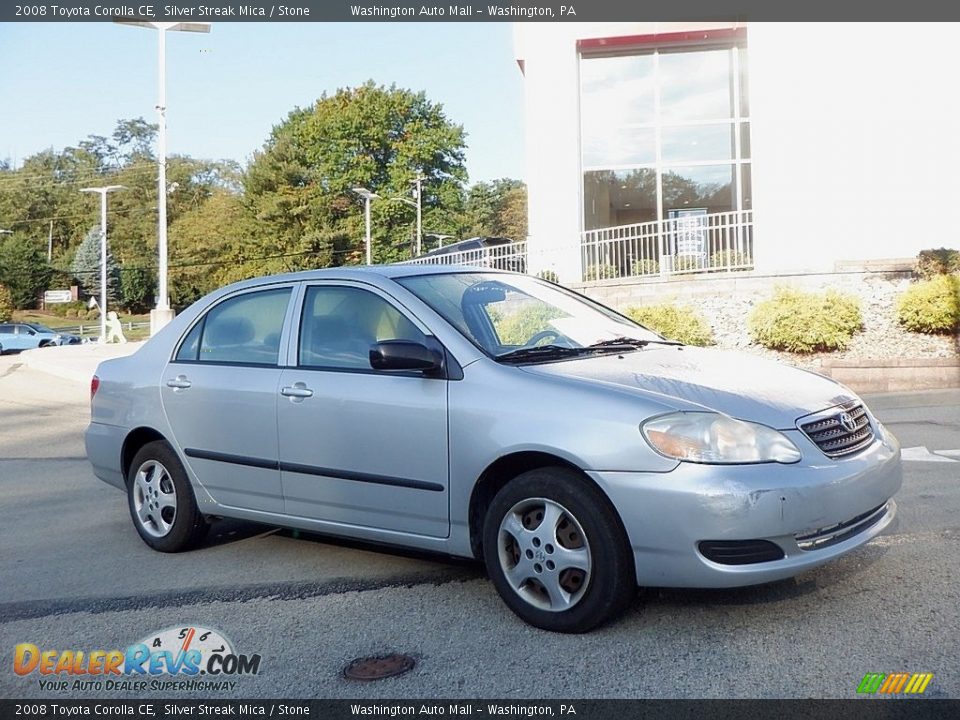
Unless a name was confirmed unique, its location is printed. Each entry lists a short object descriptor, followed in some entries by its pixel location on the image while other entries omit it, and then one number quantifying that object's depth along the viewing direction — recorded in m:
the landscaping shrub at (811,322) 13.88
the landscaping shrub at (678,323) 14.88
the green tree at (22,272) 85.06
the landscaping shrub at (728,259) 18.98
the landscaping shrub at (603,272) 19.88
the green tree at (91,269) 85.88
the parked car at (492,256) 21.27
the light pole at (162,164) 27.62
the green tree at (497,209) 83.19
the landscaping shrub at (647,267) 19.23
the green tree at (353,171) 62.38
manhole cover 3.69
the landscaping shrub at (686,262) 19.03
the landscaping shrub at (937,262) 14.84
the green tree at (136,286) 88.62
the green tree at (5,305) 70.62
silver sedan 3.80
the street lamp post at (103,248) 51.28
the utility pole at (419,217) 54.82
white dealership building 19.33
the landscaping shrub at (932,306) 13.75
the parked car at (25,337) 46.75
